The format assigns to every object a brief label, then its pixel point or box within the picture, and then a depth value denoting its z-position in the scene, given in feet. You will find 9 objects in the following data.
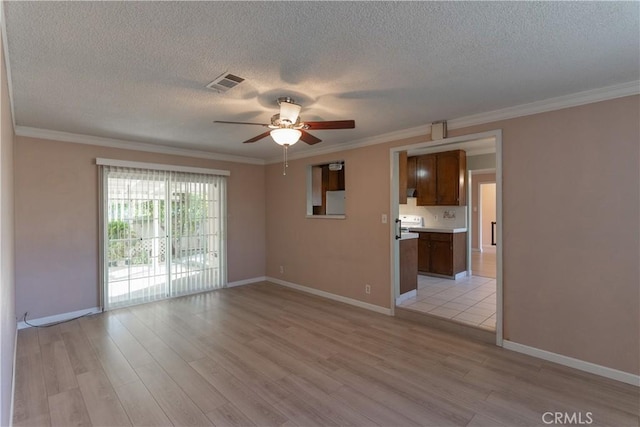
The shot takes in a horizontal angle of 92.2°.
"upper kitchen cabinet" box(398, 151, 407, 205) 14.76
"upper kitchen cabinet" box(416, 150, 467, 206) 18.80
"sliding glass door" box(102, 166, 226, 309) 14.46
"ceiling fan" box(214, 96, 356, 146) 8.59
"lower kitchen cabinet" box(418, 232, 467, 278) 18.53
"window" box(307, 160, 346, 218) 17.87
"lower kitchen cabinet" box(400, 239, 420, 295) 14.57
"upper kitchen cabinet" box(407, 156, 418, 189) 20.63
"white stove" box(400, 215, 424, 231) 21.45
